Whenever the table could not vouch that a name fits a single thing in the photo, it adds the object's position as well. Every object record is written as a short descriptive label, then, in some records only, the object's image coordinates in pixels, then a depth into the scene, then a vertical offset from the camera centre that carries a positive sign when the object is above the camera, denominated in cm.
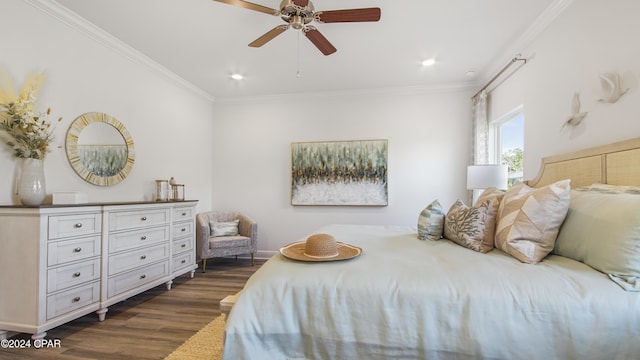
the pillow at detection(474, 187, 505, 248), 180 -13
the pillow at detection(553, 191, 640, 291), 118 -23
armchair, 394 -80
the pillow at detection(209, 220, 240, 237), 425 -67
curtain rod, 290 +129
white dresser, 207 -64
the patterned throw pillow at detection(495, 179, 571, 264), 150 -21
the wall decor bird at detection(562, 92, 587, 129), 212 +54
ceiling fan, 191 +119
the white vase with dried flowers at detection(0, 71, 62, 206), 217 +36
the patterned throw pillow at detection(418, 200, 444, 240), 216 -30
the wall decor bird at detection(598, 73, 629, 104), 181 +64
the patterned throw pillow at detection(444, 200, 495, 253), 179 -28
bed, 111 -51
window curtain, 374 +74
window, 332 +56
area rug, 194 -118
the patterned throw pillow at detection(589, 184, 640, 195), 145 -1
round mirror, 270 +35
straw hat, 156 -39
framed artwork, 442 +18
